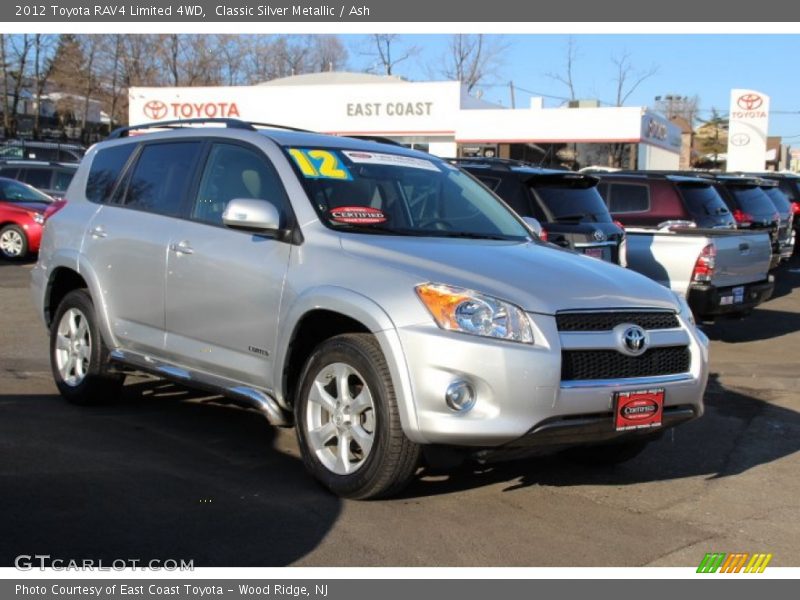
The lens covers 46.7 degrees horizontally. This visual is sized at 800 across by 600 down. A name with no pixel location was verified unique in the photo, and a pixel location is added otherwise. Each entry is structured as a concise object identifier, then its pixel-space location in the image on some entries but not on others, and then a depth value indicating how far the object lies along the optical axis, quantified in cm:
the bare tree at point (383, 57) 6253
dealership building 3164
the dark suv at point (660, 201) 1278
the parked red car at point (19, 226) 1691
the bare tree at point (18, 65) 5150
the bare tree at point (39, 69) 5053
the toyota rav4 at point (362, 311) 429
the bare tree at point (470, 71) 6038
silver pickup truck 970
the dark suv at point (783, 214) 1728
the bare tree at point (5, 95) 4949
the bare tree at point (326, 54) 6962
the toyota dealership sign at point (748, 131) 4372
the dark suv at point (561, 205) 905
